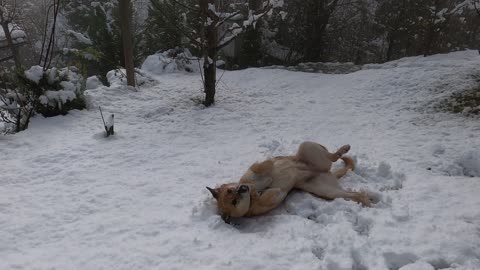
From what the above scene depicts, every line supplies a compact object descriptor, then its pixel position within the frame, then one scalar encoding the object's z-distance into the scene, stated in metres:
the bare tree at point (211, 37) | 6.79
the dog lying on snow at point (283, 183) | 3.19
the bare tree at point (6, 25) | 9.14
